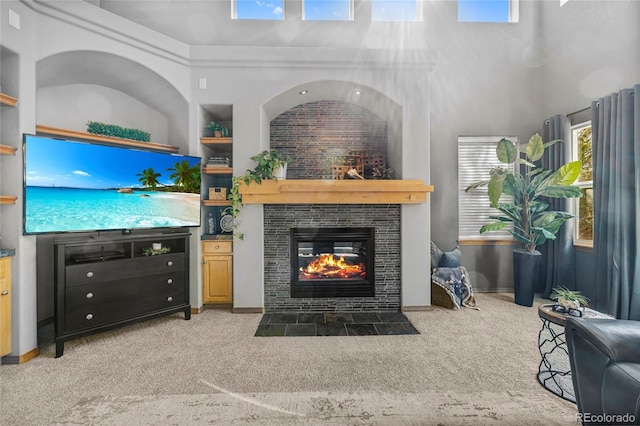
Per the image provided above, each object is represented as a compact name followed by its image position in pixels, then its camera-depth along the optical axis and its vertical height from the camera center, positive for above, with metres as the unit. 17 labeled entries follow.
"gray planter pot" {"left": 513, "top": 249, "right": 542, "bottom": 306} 3.83 -0.87
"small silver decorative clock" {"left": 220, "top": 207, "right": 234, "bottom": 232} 3.76 -0.15
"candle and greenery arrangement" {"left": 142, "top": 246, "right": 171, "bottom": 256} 3.18 -0.45
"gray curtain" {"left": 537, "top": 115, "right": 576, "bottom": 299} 3.97 -0.38
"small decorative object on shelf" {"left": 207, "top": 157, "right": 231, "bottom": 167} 3.77 +0.64
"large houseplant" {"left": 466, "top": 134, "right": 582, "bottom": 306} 3.69 +0.07
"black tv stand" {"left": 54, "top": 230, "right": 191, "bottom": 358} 2.62 -0.72
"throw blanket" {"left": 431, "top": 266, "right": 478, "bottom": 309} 3.79 -0.96
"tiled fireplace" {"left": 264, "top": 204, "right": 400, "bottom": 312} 3.67 -0.59
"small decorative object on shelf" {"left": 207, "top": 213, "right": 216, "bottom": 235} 3.87 -0.19
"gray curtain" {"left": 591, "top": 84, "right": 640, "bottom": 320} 3.03 +0.11
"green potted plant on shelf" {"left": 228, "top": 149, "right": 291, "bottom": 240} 3.51 +0.46
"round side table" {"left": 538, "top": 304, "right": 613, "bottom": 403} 2.05 -1.27
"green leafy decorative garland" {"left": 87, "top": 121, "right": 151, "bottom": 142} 3.14 +0.90
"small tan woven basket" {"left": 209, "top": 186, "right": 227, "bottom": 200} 3.76 +0.22
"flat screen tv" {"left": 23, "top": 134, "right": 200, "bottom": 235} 2.56 +0.23
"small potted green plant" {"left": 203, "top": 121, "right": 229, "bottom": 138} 3.73 +1.05
